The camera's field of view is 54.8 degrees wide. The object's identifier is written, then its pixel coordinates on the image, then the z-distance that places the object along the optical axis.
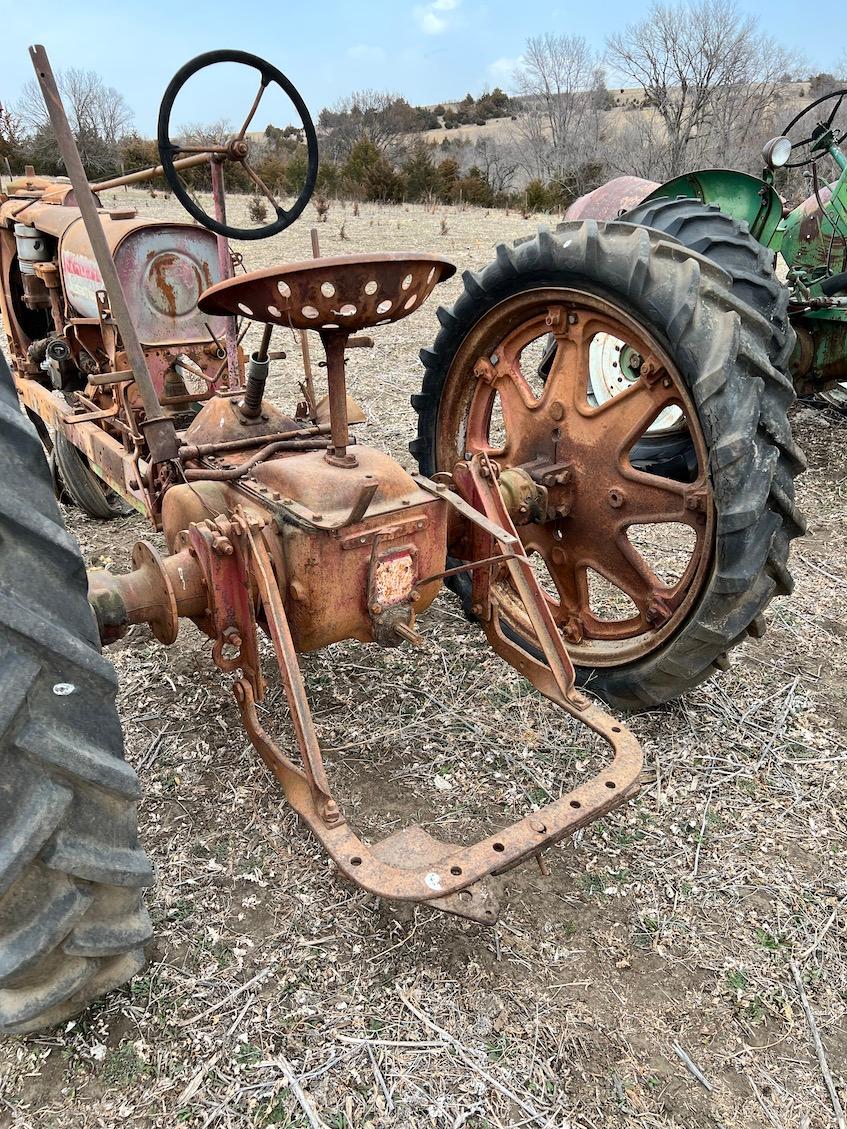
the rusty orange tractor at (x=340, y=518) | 1.43
